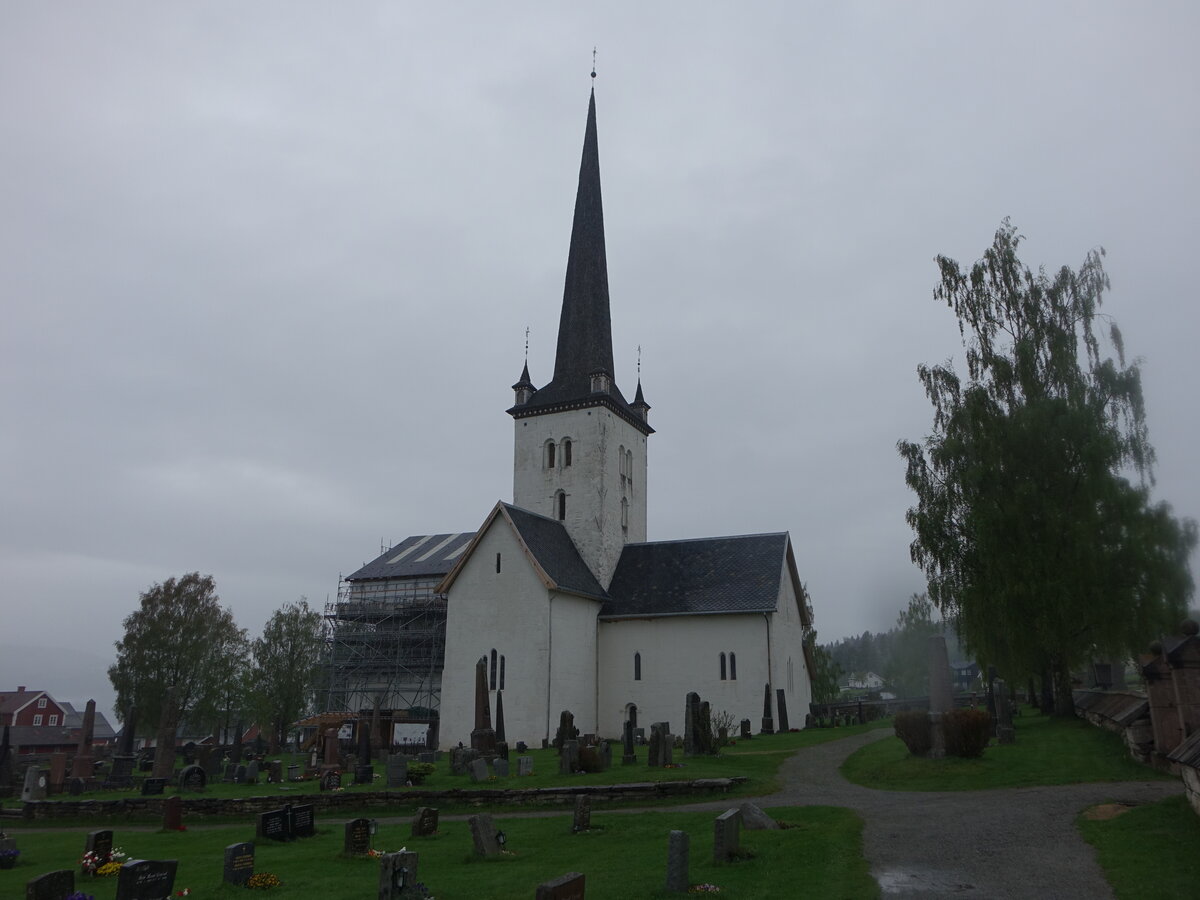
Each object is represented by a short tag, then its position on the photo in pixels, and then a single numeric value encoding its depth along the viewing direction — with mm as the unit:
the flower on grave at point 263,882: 11773
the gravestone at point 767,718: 33500
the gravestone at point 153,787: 23422
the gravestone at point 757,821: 13289
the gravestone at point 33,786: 24547
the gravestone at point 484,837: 13148
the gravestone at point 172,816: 19047
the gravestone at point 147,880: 10125
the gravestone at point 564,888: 8281
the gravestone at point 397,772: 21719
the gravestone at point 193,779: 24081
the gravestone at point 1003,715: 21672
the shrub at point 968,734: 18812
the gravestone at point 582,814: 14836
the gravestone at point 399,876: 10289
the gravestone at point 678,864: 9988
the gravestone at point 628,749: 23281
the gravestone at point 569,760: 21594
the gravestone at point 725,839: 11305
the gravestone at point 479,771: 21438
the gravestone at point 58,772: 26548
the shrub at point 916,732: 19516
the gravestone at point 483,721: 25594
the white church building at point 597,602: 34875
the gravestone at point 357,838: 13937
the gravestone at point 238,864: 11891
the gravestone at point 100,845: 14016
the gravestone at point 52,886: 10430
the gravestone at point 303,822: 16266
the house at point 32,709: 72750
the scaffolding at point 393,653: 51875
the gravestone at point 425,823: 15523
